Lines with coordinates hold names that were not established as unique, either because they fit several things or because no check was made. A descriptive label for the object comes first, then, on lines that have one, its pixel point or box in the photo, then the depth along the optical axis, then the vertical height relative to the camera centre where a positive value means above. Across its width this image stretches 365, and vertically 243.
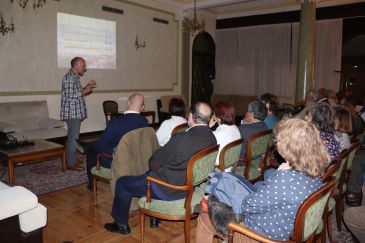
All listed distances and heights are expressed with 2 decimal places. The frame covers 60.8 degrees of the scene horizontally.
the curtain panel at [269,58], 7.43 +0.95
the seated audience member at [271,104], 3.66 -0.12
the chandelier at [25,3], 4.96 +1.40
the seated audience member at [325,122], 2.37 -0.22
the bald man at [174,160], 1.99 -0.44
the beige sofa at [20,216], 1.41 -0.61
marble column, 5.57 +0.81
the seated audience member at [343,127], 2.71 -0.28
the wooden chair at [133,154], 2.37 -0.48
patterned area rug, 3.38 -1.02
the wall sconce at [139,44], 7.00 +1.09
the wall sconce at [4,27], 4.80 +0.99
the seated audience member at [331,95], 4.58 -0.01
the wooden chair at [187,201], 1.93 -0.72
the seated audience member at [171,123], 2.95 -0.29
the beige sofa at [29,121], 4.50 -0.49
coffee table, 3.29 -0.70
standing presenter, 3.96 -0.20
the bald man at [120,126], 2.69 -0.30
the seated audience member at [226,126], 2.58 -0.28
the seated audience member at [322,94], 4.43 +0.00
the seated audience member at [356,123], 3.45 -0.32
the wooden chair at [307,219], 1.30 -0.56
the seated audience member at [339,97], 4.89 -0.04
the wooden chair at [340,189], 2.04 -0.72
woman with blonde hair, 1.37 -0.40
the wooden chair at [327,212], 1.58 -0.77
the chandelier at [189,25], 6.96 +1.60
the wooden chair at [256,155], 2.54 -0.53
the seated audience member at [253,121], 2.83 -0.27
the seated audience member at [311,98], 4.27 -0.05
